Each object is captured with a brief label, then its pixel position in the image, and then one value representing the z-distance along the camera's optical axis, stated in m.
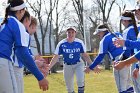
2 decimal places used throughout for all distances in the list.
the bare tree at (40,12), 57.64
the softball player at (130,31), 8.83
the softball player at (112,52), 10.30
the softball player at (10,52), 6.21
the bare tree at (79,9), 57.75
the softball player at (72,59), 12.47
